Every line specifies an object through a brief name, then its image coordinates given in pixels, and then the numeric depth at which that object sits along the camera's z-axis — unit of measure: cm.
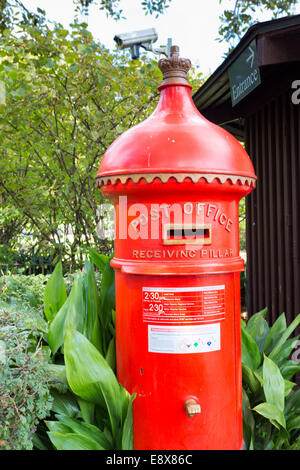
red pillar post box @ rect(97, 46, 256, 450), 222
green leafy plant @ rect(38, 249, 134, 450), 228
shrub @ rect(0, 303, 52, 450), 200
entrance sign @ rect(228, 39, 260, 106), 311
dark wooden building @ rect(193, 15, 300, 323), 379
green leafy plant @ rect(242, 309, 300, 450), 254
